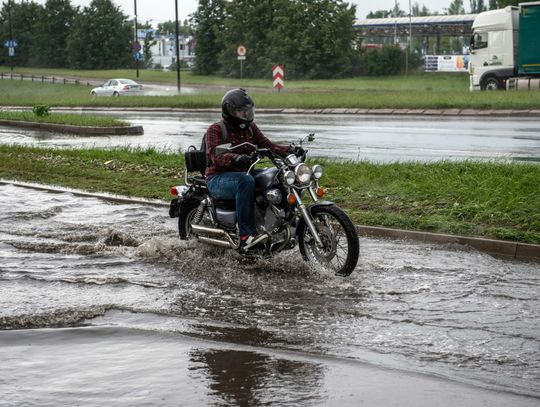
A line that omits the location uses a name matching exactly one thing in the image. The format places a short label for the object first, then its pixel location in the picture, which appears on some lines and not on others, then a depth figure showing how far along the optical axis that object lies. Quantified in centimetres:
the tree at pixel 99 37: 9375
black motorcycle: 769
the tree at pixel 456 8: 16250
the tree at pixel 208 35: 8050
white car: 5425
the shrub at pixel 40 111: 2875
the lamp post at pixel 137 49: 6931
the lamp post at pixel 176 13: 5320
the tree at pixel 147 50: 10844
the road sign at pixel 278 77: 4044
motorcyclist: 799
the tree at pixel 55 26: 9931
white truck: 3766
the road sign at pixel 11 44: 8817
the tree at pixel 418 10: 14938
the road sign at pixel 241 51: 5382
